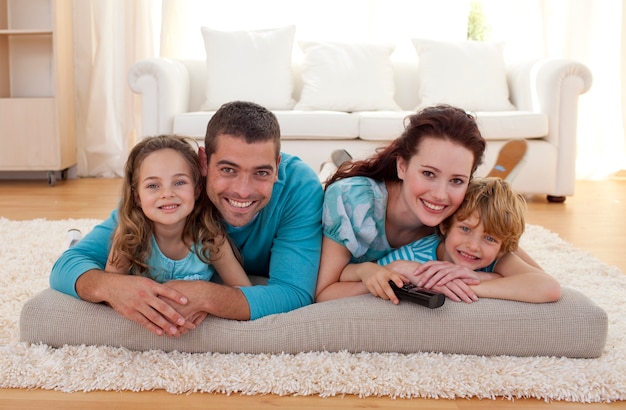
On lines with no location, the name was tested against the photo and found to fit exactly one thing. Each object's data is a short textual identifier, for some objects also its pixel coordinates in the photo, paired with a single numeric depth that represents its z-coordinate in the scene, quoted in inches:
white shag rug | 59.4
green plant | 223.0
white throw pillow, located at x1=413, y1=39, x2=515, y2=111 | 176.9
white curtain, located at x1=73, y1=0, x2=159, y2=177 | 202.7
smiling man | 64.6
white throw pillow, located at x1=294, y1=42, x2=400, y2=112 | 177.0
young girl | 68.9
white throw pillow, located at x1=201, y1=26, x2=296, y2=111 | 176.4
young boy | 69.4
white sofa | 160.7
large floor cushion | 66.3
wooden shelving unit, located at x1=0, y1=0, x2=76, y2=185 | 184.7
